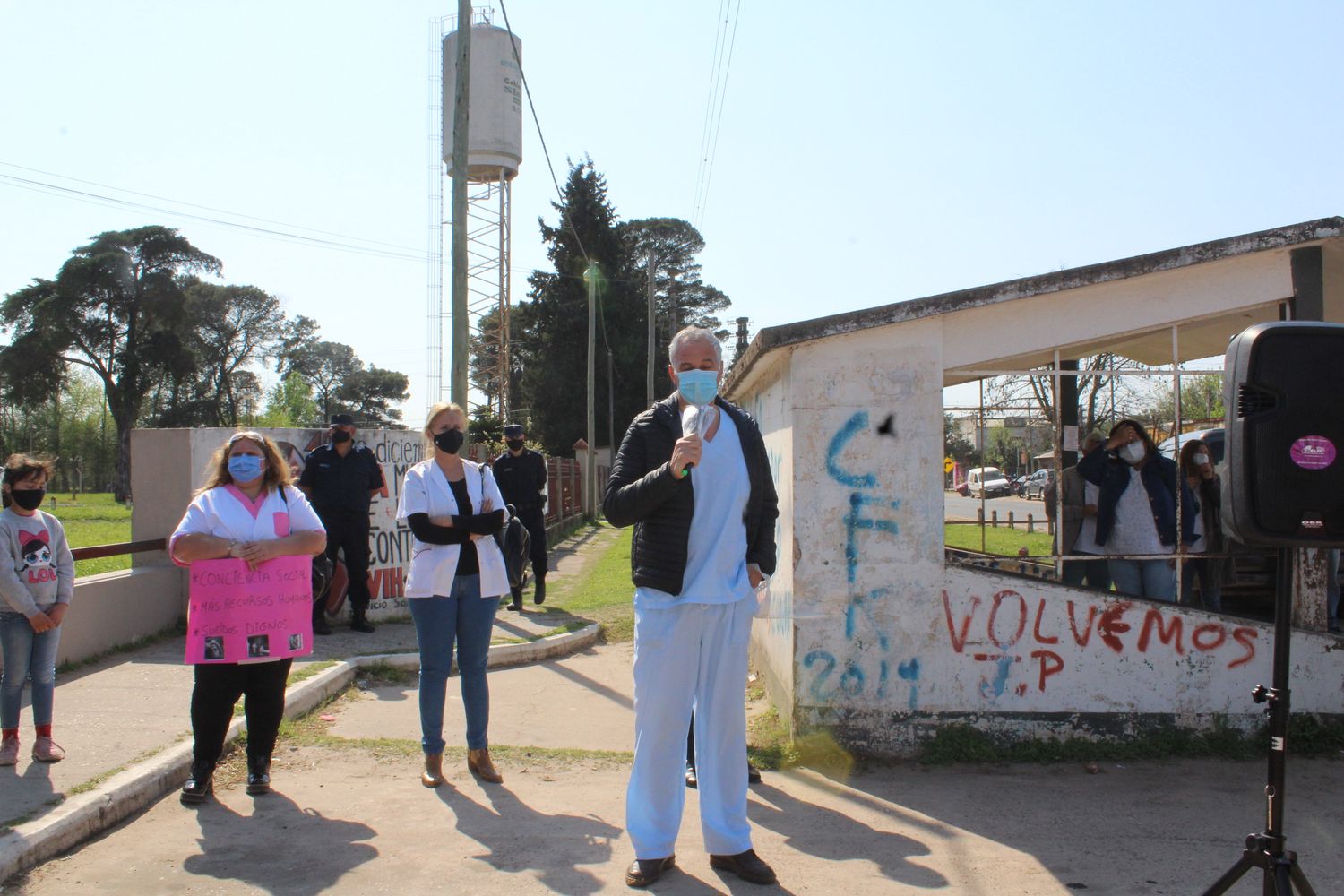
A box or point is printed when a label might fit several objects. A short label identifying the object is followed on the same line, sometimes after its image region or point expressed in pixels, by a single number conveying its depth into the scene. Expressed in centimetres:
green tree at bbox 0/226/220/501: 5278
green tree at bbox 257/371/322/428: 8156
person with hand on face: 624
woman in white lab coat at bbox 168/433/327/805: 457
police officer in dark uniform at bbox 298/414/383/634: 859
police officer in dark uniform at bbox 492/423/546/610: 1053
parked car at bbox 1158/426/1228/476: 841
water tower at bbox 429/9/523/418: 2756
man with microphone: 378
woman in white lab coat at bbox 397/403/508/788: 493
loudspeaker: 291
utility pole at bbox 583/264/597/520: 2893
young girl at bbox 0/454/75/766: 477
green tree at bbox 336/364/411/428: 9138
